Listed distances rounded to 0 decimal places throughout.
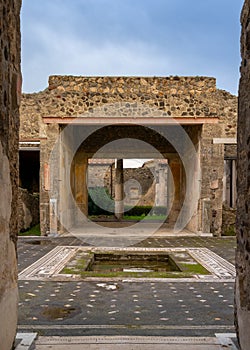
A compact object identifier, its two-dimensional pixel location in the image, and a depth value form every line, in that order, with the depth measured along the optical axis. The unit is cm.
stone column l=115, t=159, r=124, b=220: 1589
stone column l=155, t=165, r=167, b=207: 2127
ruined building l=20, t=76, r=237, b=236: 968
